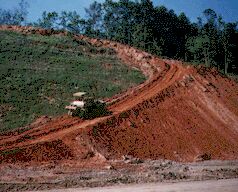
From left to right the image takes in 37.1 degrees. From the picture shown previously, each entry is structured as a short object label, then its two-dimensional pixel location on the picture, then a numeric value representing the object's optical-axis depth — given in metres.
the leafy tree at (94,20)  91.88
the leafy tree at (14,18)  100.38
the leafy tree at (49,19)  92.00
